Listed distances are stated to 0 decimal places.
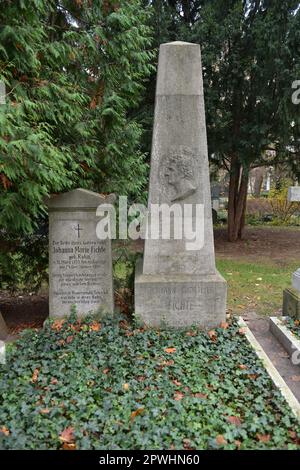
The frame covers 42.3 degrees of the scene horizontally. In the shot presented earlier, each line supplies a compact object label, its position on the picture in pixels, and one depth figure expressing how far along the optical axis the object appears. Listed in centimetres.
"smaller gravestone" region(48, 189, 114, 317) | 491
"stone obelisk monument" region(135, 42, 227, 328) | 468
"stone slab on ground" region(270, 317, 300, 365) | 432
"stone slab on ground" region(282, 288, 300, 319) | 519
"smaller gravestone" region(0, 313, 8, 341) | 486
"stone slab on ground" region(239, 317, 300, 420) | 322
